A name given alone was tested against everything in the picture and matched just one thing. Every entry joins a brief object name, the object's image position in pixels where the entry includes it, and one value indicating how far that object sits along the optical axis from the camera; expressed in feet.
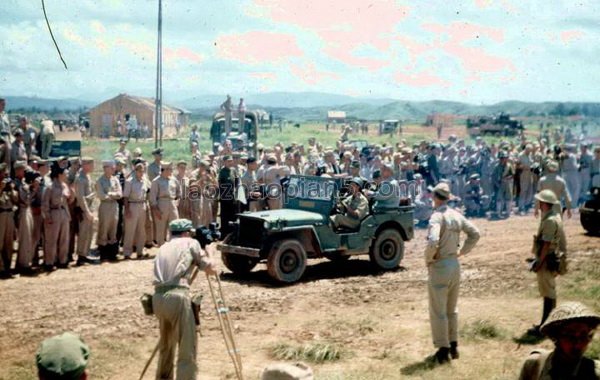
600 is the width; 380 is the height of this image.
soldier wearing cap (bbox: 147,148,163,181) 51.49
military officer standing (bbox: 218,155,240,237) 52.85
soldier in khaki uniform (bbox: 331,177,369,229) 43.29
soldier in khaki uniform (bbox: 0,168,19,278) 41.86
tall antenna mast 76.79
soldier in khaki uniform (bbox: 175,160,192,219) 52.01
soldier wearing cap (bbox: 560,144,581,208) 70.79
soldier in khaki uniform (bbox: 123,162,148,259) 47.80
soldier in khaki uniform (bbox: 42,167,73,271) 43.55
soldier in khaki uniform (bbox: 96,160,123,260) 46.70
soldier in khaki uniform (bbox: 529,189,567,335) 30.04
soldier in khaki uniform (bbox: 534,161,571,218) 44.11
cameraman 24.12
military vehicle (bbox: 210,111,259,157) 90.17
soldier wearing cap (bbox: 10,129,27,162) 52.54
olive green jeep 40.75
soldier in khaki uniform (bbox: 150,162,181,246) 48.67
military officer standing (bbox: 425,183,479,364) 27.58
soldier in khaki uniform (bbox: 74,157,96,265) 45.65
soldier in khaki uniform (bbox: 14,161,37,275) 42.45
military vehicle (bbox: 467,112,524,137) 180.45
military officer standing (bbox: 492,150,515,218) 69.31
